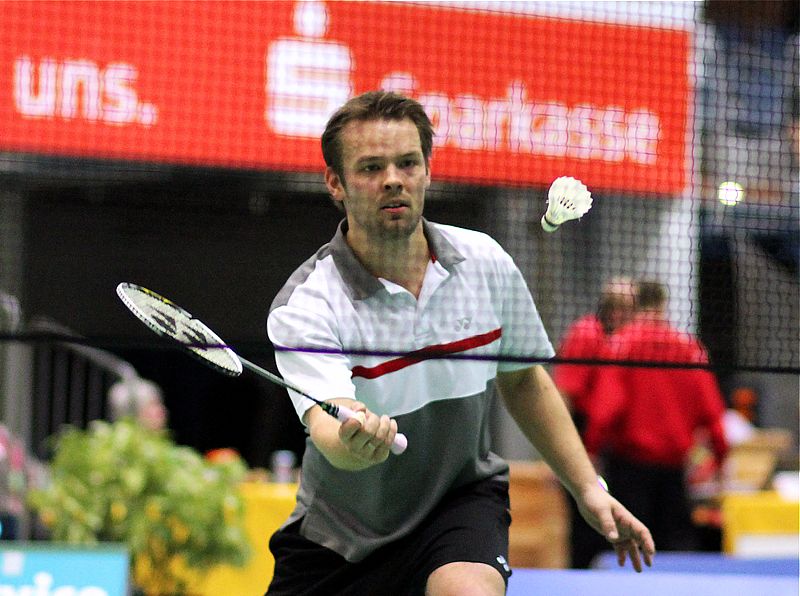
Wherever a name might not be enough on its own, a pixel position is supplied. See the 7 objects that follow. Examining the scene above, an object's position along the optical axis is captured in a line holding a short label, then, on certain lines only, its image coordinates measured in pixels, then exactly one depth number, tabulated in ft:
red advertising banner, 32.01
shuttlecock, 23.67
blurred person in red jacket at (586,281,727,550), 49.06
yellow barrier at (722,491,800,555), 49.08
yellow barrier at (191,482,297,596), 44.73
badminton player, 22.85
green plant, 40.88
